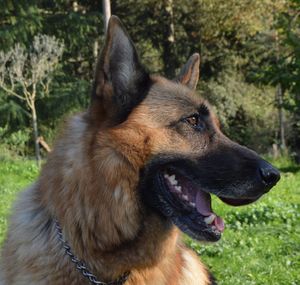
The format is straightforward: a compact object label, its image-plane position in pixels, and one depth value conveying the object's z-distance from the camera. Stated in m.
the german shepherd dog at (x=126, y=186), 3.14
